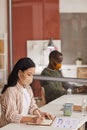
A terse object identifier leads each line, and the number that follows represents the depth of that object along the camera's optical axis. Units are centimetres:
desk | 263
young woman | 275
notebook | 270
